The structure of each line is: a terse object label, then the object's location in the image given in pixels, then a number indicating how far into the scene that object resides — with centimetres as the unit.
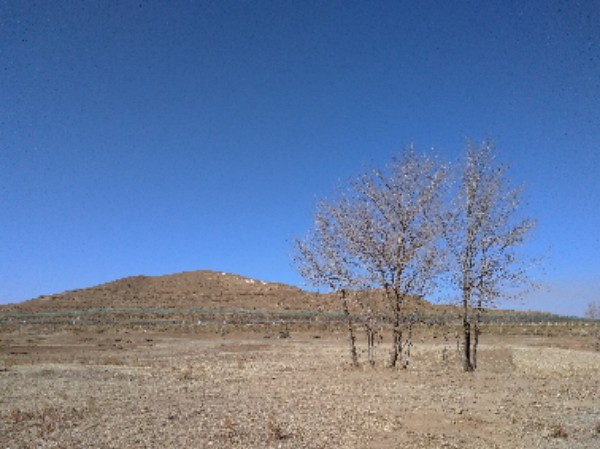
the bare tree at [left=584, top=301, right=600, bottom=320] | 9094
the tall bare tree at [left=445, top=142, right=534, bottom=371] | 2086
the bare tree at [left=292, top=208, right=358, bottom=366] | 2167
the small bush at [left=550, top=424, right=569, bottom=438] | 934
